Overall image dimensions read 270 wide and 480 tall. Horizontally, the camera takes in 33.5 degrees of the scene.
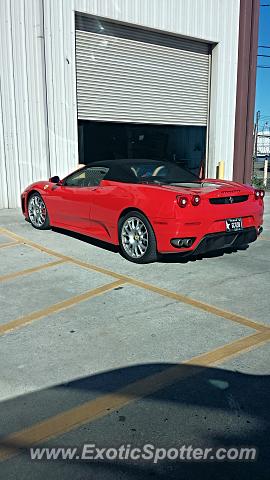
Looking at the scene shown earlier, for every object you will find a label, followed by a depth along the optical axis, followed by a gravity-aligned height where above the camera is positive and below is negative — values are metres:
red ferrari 5.36 -0.77
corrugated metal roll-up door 11.23 +1.96
